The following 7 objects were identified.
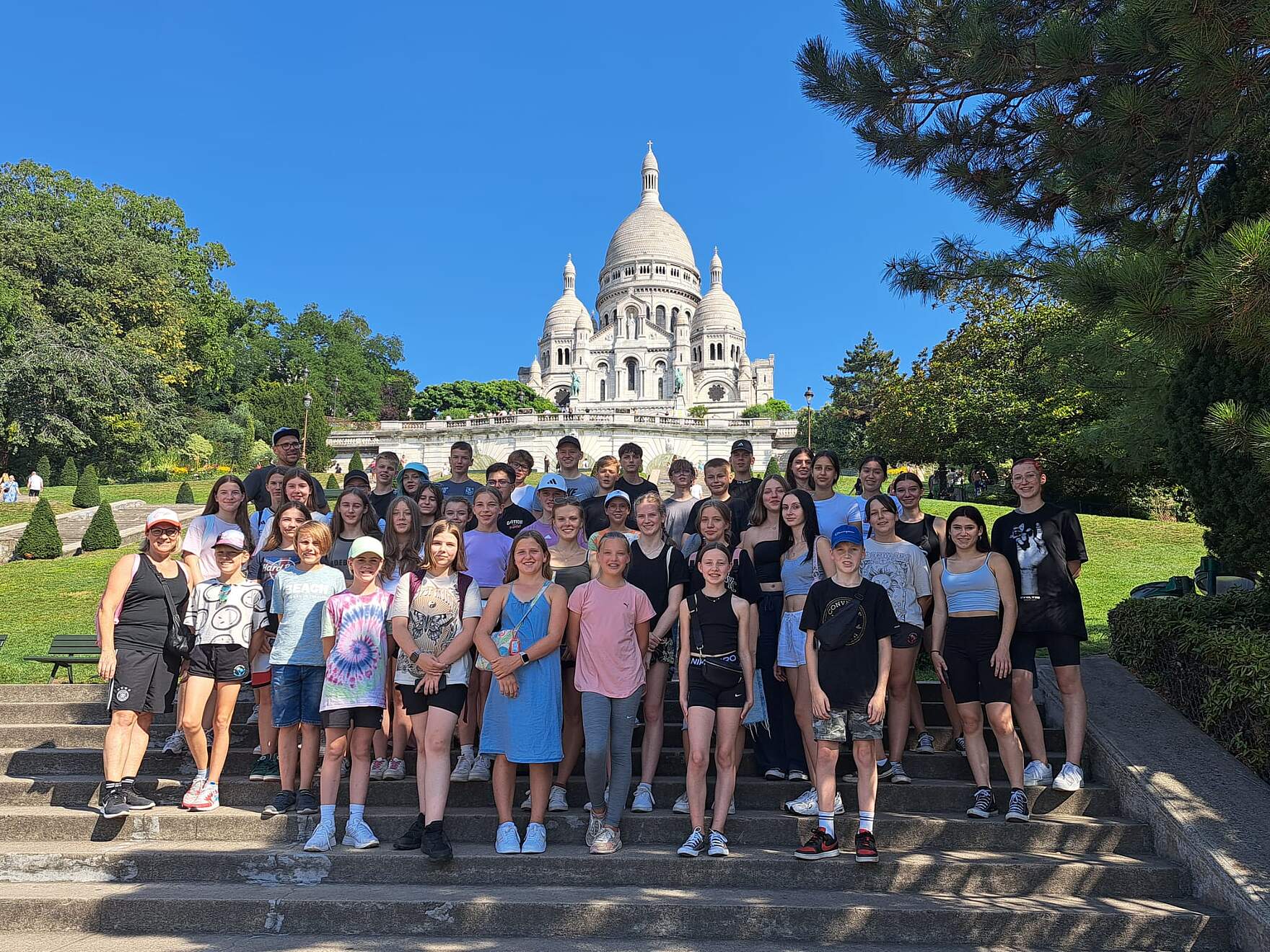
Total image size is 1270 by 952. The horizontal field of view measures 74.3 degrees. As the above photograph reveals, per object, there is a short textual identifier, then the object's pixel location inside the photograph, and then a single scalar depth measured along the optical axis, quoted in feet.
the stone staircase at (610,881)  12.49
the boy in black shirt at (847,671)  13.79
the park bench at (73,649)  23.76
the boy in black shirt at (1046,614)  15.83
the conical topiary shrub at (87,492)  70.79
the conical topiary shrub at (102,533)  53.62
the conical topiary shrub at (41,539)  51.19
